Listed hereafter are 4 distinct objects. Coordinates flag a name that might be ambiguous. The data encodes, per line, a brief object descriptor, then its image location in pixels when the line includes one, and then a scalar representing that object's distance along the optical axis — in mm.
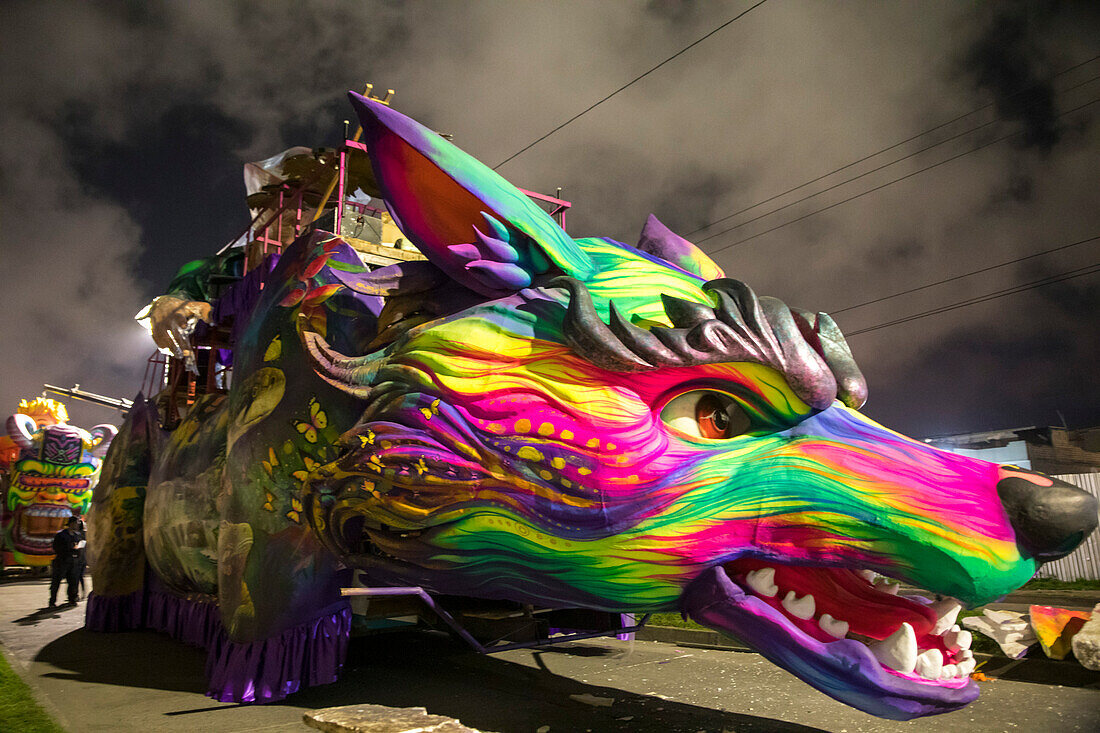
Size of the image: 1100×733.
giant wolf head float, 2139
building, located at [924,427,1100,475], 20000
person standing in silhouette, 9505
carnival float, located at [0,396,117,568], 12750
